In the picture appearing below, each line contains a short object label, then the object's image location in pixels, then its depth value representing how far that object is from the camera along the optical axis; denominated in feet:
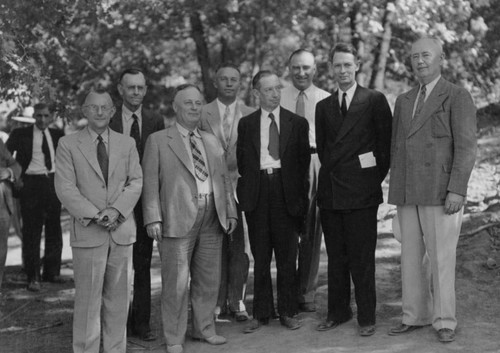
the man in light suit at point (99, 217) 18.34
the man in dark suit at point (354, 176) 19.29
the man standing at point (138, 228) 20.85
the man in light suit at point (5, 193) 24.53
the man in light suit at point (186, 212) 19.42
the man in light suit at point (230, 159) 22.11
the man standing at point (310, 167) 22.03
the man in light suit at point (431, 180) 17.93
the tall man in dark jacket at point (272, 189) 20.24
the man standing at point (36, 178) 29.81
